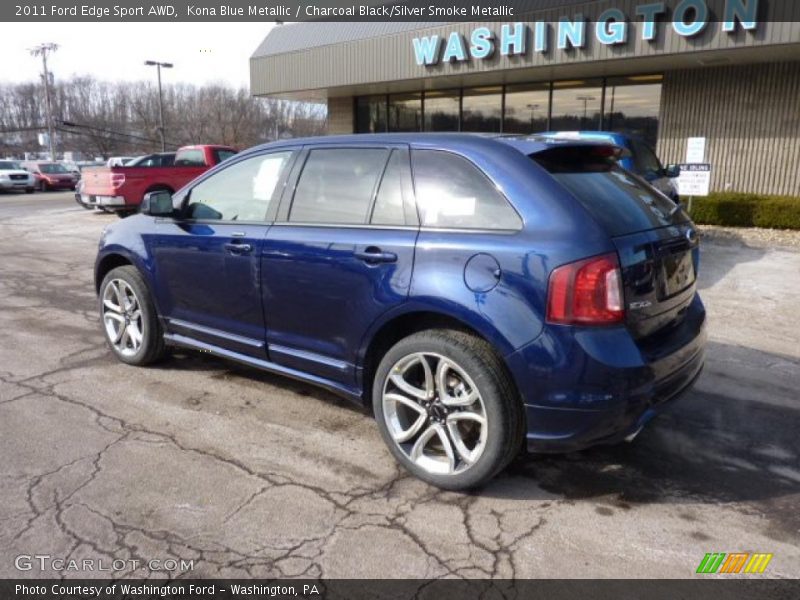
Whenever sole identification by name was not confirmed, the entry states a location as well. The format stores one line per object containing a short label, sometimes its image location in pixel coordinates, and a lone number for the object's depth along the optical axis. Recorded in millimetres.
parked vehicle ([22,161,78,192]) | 31453
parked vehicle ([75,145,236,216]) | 15406
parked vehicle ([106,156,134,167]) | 24127
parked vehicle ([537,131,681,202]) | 8302
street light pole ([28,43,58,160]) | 52200
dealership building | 12109
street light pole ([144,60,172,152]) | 48069
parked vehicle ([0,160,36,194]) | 29062
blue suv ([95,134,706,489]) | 2756
